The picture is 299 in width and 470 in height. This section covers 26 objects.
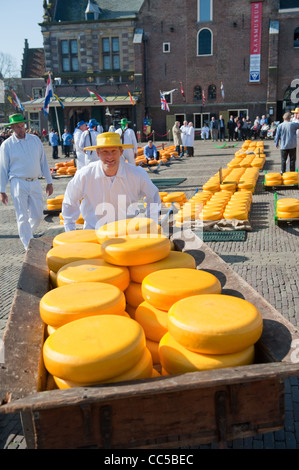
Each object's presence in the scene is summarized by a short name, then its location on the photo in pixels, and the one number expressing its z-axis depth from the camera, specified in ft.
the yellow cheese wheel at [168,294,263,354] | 7.57
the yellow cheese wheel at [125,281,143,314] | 10.72
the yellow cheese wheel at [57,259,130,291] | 10.31
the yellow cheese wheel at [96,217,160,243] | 12.17
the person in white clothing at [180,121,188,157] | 69.47
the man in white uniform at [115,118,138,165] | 46.98
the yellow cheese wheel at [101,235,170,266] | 10.75
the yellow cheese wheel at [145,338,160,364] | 9.02
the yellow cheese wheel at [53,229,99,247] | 13.24
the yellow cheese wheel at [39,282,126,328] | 8.66
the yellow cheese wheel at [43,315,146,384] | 7.00
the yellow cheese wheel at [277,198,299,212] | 27.53
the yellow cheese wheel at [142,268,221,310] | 9.29
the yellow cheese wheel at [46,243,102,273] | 11.84
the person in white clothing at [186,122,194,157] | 69.54
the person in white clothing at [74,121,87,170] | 41.75
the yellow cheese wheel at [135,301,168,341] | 9.07
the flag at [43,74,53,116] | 64.54
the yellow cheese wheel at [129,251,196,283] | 10.97
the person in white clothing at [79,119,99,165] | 39.40
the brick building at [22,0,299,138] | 123.44
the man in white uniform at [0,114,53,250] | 22.45
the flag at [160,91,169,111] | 98.22
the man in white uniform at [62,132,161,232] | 15.02
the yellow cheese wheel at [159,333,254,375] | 7.57
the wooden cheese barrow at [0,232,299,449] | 6.62
